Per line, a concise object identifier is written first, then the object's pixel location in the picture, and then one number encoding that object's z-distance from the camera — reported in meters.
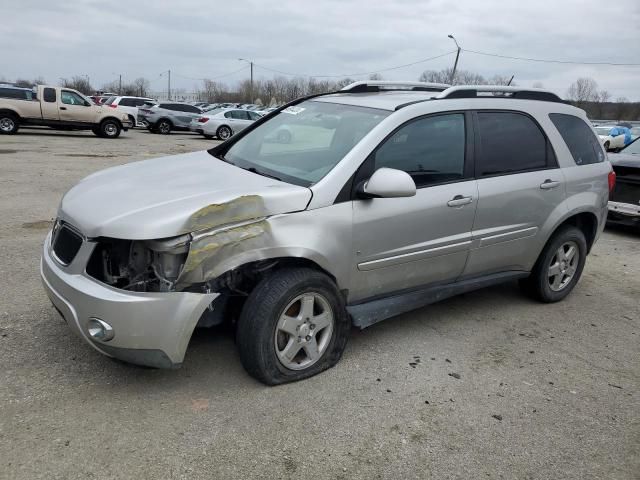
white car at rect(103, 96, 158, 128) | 26.44
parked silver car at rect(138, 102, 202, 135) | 24.95
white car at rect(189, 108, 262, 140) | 23.67
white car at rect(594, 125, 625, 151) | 20.41
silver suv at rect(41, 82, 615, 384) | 2.84
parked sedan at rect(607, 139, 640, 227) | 7.67
